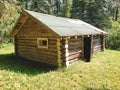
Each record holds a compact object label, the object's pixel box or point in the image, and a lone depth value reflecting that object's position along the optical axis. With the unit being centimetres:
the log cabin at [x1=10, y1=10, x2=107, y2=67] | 788
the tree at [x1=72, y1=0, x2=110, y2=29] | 2443
